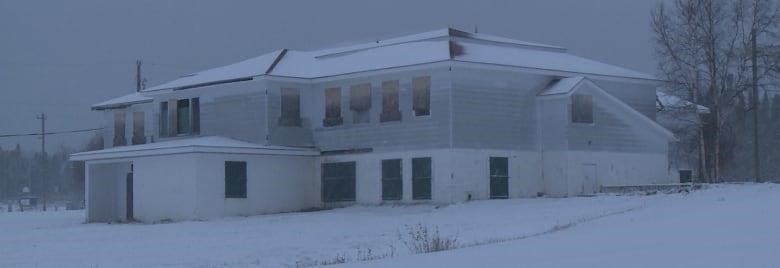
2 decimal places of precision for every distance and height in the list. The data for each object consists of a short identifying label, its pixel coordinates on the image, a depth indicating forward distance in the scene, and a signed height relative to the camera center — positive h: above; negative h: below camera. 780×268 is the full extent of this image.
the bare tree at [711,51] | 48.41 +5.40
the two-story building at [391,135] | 40.84 +1.64
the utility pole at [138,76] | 77.84 +7.45
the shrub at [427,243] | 20.86 -1.32
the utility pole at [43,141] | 98.25 +3.62
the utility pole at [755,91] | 48.44 +3.69
